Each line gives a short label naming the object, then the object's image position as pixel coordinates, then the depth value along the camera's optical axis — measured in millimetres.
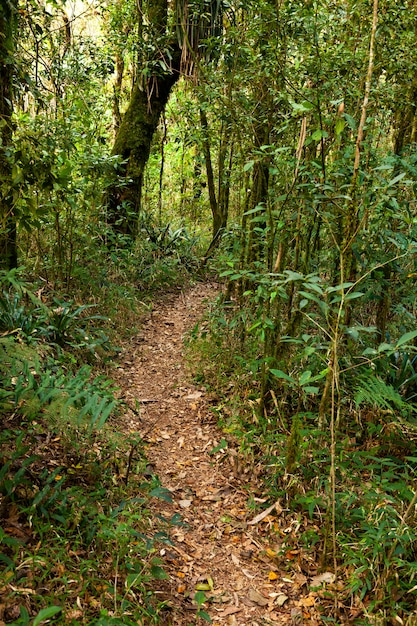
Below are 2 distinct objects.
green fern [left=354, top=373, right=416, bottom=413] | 2760
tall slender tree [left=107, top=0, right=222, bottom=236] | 6730
